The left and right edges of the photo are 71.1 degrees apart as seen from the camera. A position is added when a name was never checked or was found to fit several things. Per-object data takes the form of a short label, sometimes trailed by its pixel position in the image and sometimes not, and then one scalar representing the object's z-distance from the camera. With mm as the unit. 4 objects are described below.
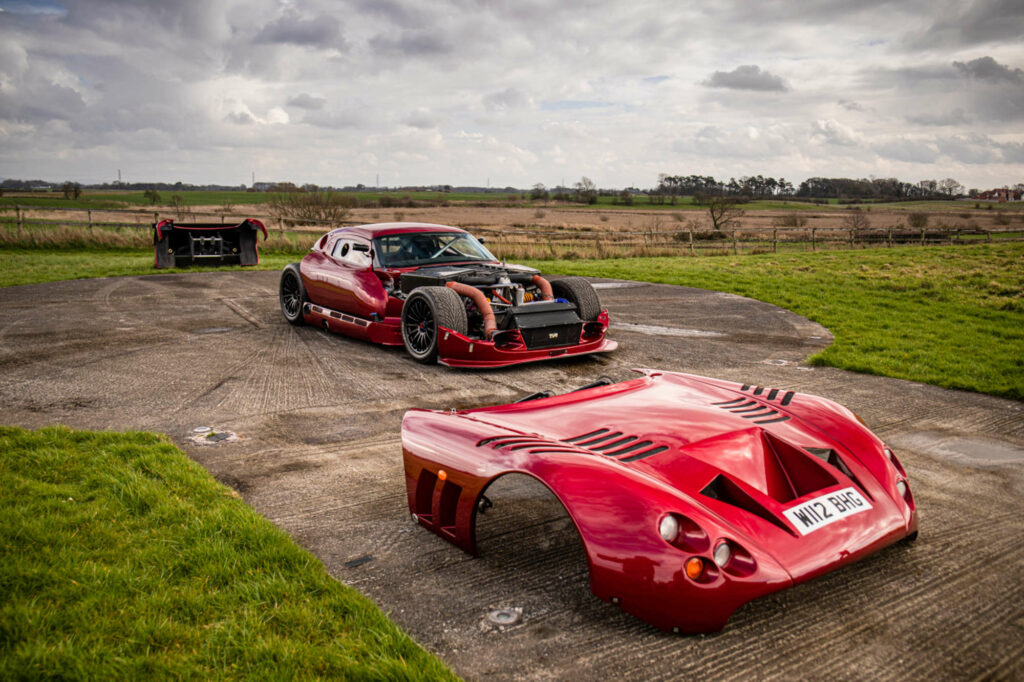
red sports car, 7543
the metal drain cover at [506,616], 2824
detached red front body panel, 2516
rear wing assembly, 16484
